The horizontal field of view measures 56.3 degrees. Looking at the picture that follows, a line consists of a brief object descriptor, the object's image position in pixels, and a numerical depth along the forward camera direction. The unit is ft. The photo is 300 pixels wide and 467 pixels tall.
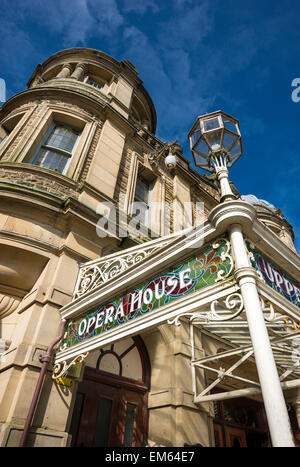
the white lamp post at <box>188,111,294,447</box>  6.16
